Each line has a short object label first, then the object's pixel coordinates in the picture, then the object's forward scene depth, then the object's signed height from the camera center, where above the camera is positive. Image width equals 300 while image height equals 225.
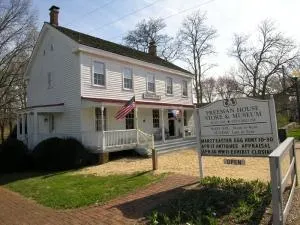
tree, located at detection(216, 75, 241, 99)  49.75 +8.59
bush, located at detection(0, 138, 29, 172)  16.39 -0.82
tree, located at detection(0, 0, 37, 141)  30.61 +8.40
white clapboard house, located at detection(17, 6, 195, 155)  18.39 +2.99
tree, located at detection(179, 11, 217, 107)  46.22 +11.95
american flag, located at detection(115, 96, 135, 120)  16.52 +1.49
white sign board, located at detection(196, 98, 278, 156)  7.57 +0.11
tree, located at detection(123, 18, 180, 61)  46.97 +14.69
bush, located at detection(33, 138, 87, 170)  15.73 -0.79
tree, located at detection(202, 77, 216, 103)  69.81 +9.63
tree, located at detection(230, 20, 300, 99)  44.88 +9.19
